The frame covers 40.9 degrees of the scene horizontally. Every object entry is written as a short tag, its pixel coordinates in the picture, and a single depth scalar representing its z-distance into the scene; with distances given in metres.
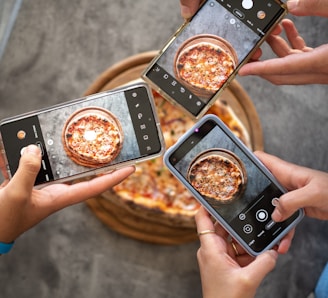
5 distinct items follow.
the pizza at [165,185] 1.34
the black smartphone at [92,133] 1.11
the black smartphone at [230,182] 1.09
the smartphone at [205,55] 1.14
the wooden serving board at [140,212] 1.41
